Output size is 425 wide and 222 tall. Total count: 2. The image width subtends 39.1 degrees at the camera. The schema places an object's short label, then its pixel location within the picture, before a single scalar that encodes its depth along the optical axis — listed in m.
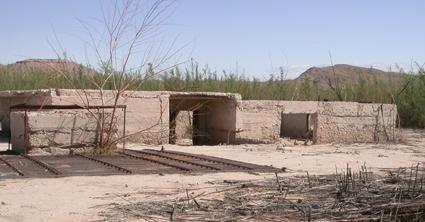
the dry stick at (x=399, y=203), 4.57
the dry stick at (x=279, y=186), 5.66
